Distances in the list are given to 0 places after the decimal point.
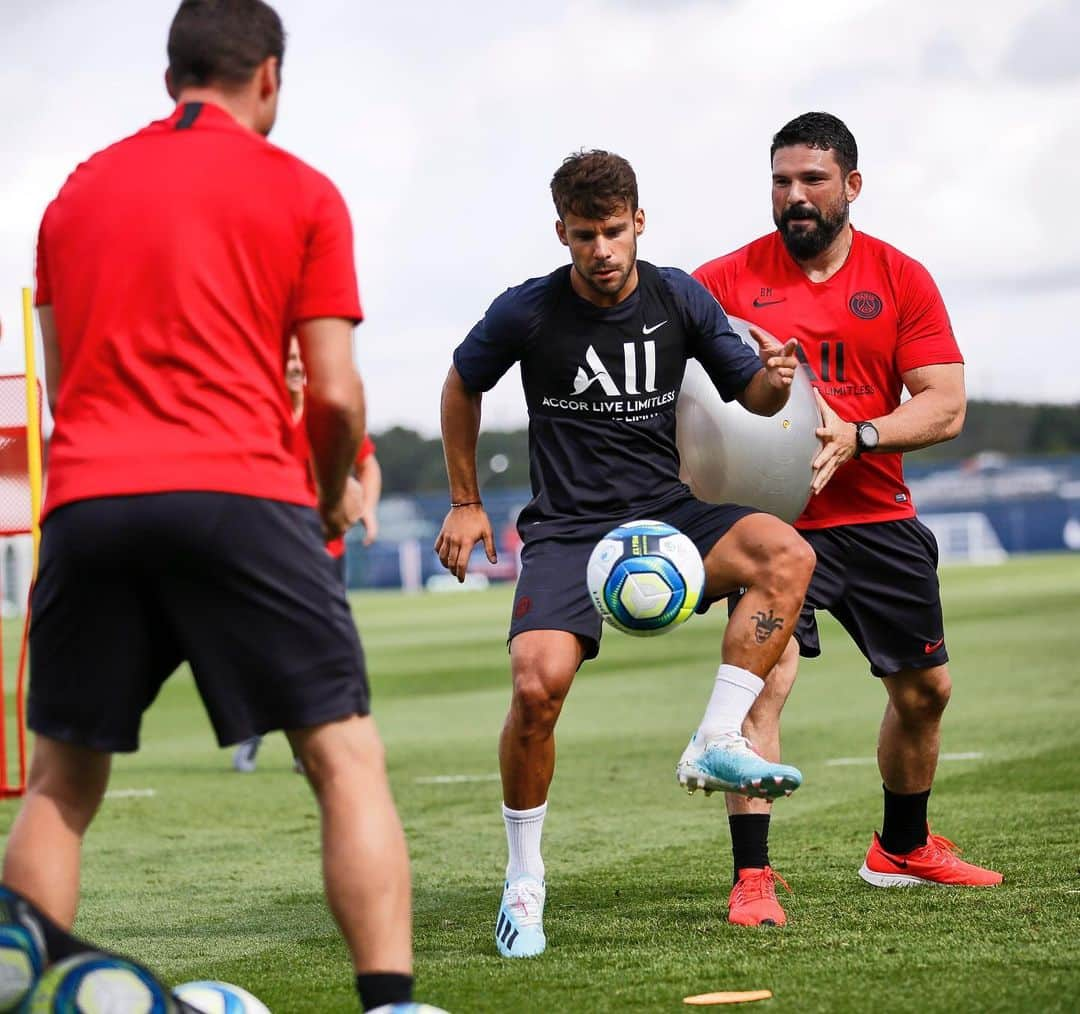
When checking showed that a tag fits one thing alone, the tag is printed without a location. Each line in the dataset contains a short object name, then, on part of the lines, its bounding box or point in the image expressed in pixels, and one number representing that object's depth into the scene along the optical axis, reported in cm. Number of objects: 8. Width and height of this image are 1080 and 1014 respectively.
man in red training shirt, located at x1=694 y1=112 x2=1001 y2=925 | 1237
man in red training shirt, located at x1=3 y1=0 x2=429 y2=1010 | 703
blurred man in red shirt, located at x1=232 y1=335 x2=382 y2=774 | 1716
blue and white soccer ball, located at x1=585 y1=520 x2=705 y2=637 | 1018
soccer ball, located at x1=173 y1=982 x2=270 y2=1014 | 757
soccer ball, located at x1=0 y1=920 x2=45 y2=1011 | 656
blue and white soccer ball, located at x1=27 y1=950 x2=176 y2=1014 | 652
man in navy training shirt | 1052
